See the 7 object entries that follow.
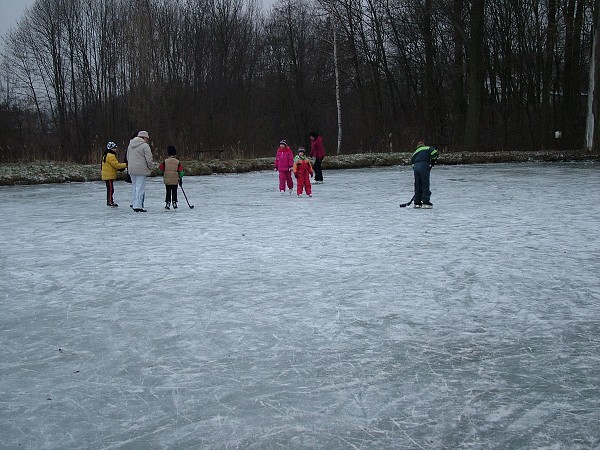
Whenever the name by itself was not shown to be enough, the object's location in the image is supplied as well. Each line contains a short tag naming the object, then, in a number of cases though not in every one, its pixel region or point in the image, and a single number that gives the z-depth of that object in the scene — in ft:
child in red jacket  48.99
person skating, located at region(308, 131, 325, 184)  61.46
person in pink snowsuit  51.03
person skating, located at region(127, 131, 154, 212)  41.22
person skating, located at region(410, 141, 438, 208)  40.04
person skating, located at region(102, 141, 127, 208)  44.39
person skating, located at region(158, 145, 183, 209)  42.01
